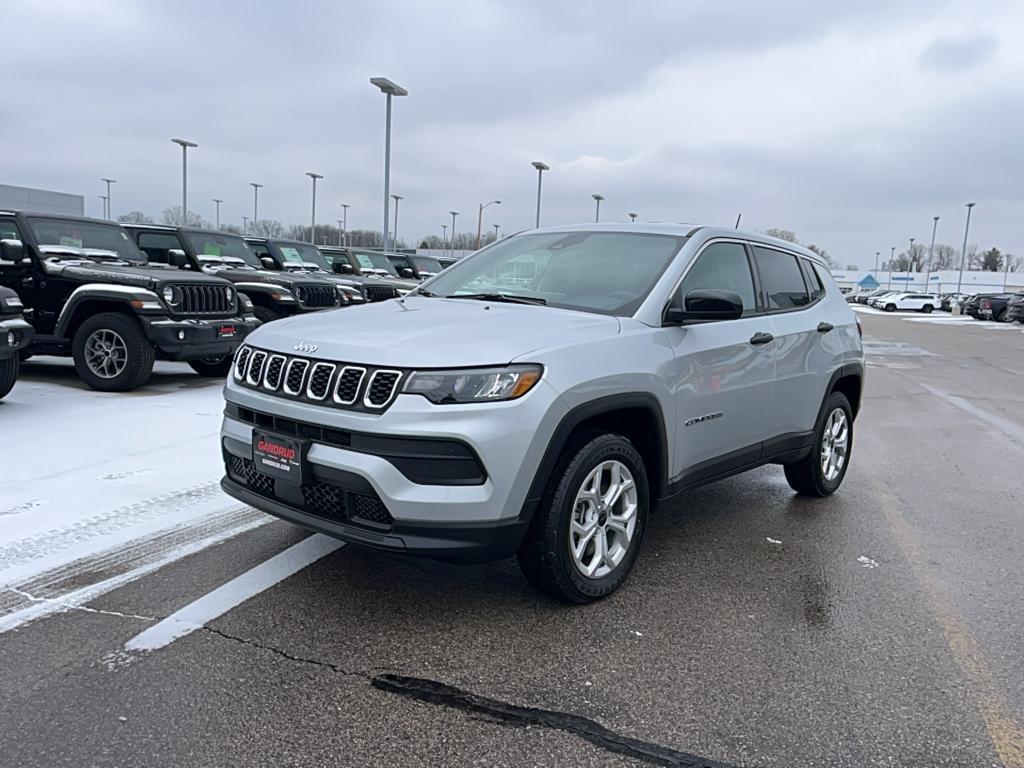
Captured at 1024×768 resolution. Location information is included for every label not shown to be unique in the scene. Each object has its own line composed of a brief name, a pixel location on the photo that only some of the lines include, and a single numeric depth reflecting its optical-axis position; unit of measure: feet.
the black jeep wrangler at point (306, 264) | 47.37
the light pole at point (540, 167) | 115.14
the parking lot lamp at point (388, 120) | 70.59
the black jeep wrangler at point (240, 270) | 38.93
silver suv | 10.74
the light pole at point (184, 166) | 115.24
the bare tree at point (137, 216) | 212.80
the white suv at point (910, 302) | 196.24
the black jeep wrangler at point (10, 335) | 24.20
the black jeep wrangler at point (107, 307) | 29.19
